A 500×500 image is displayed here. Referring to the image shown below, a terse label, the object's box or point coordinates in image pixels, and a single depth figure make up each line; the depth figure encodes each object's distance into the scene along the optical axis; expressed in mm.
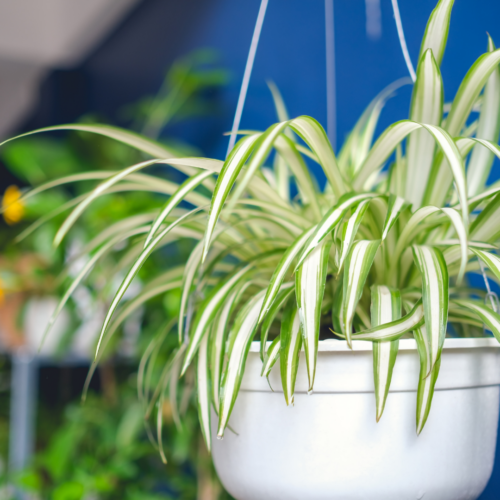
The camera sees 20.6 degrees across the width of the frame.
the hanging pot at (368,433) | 1061
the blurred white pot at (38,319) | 2273
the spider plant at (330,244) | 1034
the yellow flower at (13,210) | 2073
